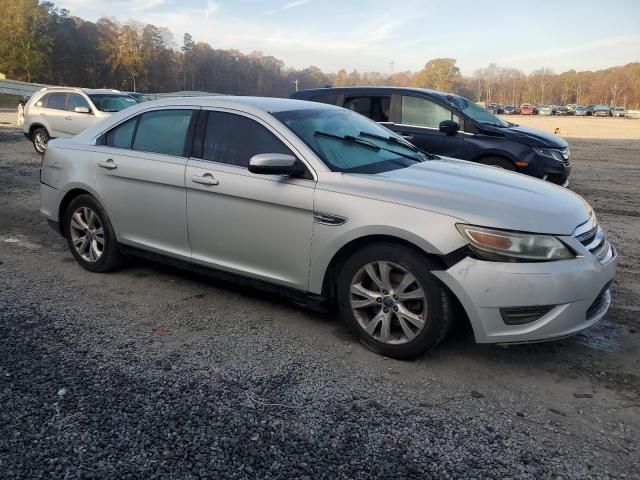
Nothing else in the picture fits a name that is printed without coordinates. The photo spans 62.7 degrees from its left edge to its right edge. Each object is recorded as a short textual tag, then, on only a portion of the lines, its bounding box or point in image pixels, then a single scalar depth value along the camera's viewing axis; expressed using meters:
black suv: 7.82
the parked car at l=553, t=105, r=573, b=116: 86.06
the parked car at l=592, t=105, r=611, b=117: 80.81
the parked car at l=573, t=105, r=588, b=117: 82.20
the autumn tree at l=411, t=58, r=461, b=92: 141.38
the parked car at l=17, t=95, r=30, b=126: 14.69
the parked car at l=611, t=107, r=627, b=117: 79.98
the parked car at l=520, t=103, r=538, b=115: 88.62
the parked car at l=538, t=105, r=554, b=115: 88.50
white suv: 13.27
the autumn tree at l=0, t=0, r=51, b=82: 66.12
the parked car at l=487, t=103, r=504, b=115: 86.31
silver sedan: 3.06
